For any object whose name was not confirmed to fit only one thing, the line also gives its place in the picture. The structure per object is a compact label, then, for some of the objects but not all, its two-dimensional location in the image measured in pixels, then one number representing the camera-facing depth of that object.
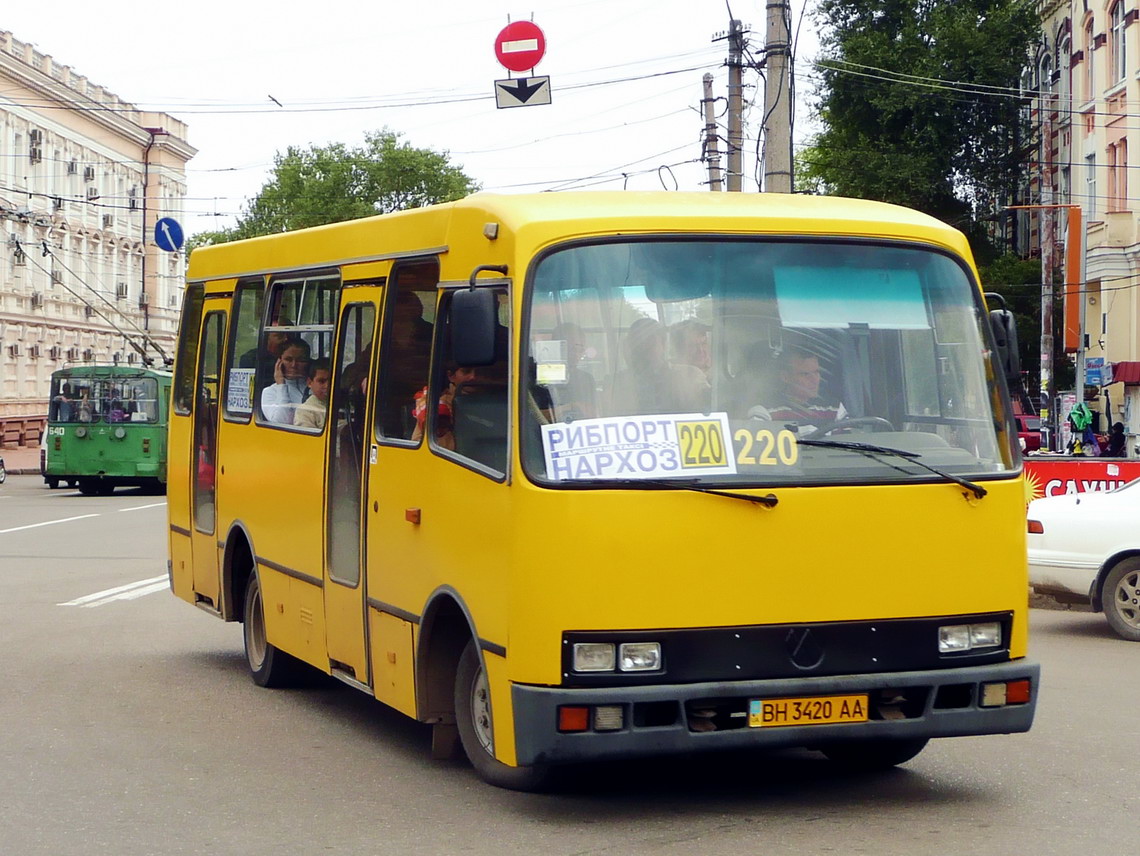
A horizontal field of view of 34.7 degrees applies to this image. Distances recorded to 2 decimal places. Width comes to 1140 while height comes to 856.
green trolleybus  37.50
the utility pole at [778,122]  19.66
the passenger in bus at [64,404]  38.03
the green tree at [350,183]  100.75
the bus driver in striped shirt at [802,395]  6.70
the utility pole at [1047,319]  45.72
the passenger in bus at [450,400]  7.19
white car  13.13
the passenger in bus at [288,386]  9.52
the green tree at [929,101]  56.06
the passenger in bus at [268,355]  10.02
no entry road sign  22.33
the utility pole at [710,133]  37.91
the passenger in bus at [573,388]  6.54
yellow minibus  6.41
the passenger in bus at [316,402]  9.07
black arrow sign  22.30
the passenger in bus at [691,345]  6.66
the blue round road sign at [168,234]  43.91
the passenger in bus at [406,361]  7.74
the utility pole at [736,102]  28.34
